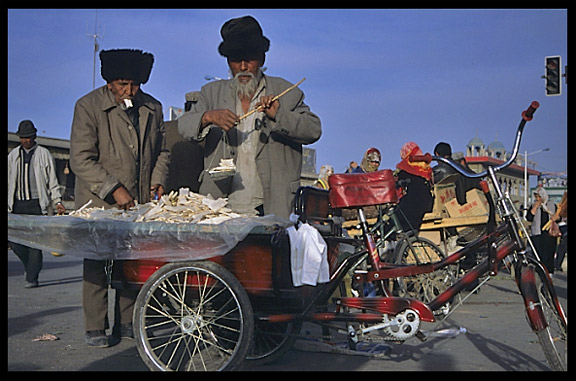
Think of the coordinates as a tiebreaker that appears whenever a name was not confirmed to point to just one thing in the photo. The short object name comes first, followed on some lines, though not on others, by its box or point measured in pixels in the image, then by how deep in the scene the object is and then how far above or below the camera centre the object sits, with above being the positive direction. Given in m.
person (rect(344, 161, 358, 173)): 12.96 +0.55
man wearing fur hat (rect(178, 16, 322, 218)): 5.59 +0.47
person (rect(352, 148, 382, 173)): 10.09 +0.50
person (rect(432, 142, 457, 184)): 10.02 +0.38
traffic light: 15.54 +2.50
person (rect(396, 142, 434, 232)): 8.76 +0.01
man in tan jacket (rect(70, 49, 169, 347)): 5.52 +0.34
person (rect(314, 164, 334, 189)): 11.40 +0.40
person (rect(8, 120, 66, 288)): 9.80 +0.15
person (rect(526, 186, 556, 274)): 14.66 -0.58
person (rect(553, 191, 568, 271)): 16.30 -1.19
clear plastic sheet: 4.39 -0.25
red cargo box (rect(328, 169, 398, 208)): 5.05 +0.05
